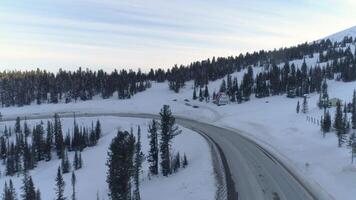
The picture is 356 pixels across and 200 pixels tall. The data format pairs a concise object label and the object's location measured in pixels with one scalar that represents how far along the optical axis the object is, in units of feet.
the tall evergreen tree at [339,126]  220.92
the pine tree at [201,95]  617.21
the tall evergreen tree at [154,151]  245.65
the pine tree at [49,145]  452.76
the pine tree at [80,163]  373.48
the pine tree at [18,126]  539.70
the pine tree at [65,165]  380.39
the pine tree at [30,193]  262.67
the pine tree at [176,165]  230.23
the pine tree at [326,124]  261.44
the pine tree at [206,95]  613.11
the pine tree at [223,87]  634.43
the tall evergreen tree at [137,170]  193.62
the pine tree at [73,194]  273.31
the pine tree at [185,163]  230.48
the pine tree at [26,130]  523.79
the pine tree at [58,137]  451.53
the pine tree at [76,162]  377.50
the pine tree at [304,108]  387.36
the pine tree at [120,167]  178.29
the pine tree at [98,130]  461.78
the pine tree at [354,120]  262.88
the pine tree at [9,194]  302.66
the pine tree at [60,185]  259.43
